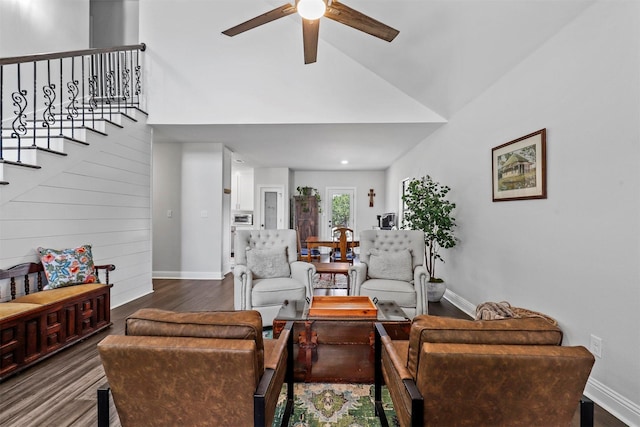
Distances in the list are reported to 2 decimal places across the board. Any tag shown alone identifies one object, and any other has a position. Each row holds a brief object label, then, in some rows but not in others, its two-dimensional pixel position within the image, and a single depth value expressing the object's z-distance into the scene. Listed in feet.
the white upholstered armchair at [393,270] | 10.08
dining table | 17.61
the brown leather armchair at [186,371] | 3.51
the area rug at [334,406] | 5.82
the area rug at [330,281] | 16.20
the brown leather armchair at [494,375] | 3.44
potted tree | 12.76
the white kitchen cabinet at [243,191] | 30.17
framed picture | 7.93
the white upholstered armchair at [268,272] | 10.03
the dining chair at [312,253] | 19.63
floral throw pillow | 9.29
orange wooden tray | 7.33
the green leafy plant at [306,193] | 28.40
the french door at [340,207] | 29.25
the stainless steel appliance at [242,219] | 28.43
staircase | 9.48
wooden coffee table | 6.37
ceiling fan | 6.97
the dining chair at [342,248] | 17.22
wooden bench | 7.17
